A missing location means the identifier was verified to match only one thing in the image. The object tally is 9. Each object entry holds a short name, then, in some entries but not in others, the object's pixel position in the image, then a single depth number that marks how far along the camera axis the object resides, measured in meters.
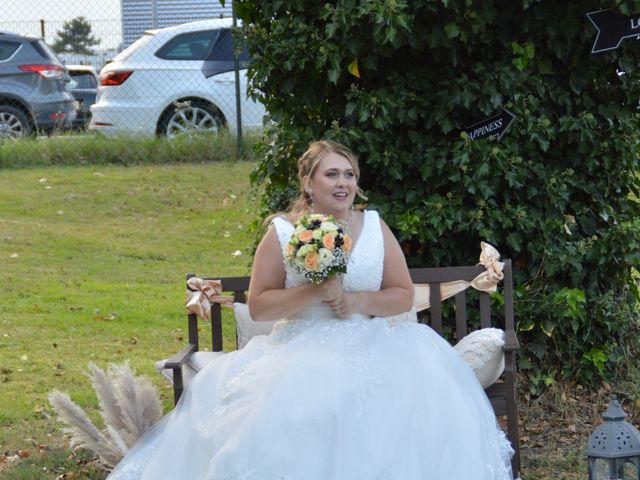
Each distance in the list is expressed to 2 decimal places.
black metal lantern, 5.48
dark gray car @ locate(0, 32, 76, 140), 20.13
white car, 18.99
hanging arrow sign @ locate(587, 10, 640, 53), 8.57
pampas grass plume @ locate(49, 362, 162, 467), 7.73
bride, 6.34
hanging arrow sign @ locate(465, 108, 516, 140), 8.68
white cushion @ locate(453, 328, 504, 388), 7.68
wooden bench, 7.47
